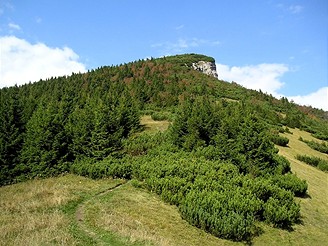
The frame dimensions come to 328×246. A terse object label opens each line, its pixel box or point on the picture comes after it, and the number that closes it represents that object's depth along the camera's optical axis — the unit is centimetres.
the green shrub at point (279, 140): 4000
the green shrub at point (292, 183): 2483
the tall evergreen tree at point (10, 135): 2980
